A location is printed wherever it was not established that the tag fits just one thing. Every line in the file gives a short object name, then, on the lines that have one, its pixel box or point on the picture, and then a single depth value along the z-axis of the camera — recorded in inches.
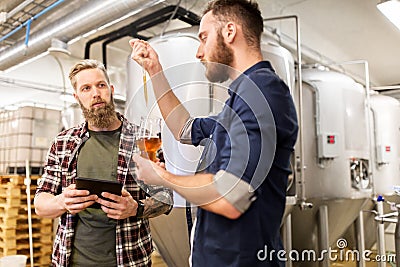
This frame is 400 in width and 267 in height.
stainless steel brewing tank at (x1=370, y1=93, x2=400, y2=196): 185.3
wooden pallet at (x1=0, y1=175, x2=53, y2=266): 169.5
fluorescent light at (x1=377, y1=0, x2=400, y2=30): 107.7
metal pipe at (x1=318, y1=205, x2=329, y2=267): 139.0
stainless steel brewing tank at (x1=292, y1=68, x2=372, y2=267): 140.2
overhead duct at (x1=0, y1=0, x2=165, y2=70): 114.7
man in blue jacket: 34.0
